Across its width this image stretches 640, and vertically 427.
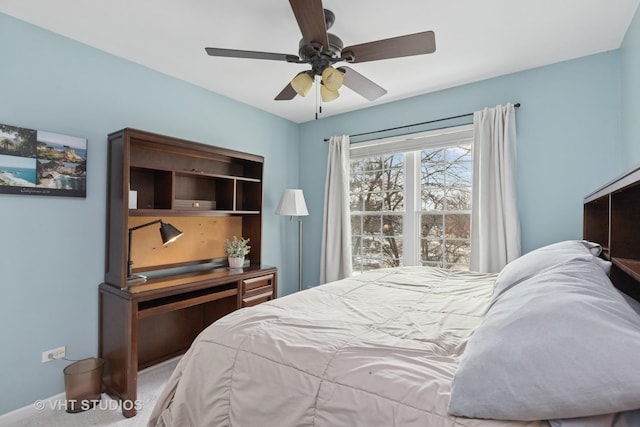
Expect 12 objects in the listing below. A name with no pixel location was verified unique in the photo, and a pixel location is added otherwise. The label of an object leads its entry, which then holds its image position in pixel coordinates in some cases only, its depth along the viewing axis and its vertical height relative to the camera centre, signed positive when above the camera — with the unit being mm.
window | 3391 +200
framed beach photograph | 2090 +352
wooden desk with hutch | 2340 -314
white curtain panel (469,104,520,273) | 2879 +245
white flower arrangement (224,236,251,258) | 3332 -342
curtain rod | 2940 +1029
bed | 699 -461
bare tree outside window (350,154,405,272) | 3828 +85
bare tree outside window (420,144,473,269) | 3363 +126
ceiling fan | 1715 +980
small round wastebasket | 2164 -1176
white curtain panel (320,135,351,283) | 3951 -42
